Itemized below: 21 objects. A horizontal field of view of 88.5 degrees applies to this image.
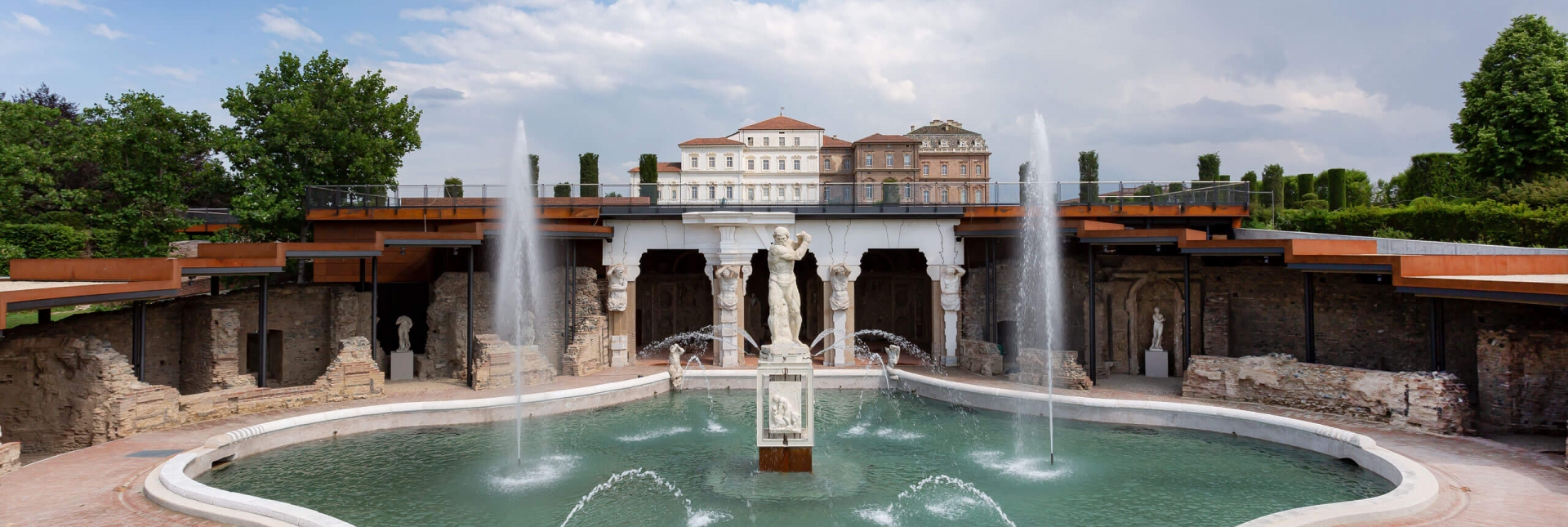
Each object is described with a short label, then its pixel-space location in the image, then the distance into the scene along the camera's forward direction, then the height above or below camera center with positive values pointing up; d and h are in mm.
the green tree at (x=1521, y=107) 24406 +5111
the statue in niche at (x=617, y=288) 25078 -396
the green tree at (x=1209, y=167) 38219 +5057
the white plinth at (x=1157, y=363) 22891 -2558
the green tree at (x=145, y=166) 25203 +3622
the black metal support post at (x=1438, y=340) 15479 -1312
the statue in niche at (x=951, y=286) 25094 -364
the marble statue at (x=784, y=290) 13852 -262
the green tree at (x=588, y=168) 39312 +5267
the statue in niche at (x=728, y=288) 24672 -404
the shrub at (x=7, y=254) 25391 +772
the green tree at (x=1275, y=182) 39812 +4574
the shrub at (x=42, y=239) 26625 +1314
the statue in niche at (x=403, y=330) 22891 -1515
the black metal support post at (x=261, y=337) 18656 -1391
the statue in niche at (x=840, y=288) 25203 -403
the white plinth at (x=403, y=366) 22547 -2503
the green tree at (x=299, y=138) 26953 +4854
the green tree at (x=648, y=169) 43844 +5873
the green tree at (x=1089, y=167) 41062 +5487
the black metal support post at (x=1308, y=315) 17781 -936
